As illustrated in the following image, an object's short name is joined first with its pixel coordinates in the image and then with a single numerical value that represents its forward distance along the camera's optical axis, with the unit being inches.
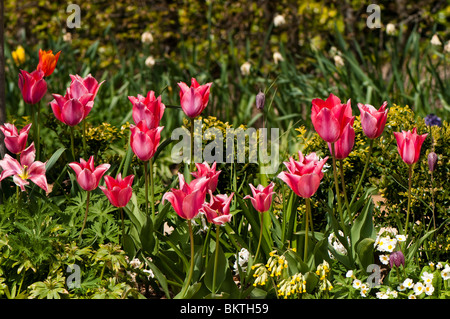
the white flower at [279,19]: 122.9
